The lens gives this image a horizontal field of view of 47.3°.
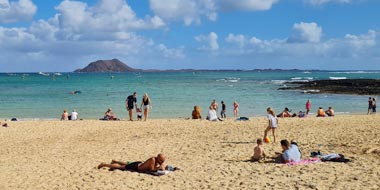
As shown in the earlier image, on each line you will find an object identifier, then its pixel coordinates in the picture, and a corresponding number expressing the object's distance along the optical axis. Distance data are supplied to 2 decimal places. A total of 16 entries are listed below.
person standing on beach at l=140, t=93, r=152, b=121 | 20.67
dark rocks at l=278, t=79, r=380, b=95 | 47.04
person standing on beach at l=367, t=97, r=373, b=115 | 25.91
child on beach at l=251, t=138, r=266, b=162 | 11.62
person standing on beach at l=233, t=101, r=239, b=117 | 26.41
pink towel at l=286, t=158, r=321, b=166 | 11.01
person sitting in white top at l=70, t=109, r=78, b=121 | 23.53
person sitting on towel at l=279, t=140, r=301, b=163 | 11.08
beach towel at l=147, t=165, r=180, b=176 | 10.10
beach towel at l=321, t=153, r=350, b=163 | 11.16
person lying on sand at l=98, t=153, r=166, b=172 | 10.23
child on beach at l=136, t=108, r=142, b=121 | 22.39
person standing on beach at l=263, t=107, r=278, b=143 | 14.45
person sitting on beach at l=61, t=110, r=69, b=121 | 23.77
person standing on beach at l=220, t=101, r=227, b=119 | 24.91
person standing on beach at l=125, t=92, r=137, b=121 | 21.55
